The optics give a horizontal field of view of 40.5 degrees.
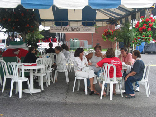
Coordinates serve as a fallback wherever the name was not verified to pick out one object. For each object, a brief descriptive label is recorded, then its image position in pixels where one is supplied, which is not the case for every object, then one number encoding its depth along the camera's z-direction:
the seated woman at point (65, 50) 9.62
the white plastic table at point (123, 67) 5.71
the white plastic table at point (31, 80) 5.50
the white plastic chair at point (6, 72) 5.80
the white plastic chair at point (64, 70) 7.46
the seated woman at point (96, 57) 6.17
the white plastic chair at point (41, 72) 6.24
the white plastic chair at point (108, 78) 5.19
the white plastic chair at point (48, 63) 6.68
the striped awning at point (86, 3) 5.14
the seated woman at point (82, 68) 5.75
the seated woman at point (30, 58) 6.16
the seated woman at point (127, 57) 6.23
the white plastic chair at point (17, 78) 5.43
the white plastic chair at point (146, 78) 5.53
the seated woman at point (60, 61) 7.41
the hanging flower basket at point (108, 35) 7.41
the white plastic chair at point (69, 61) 9.93
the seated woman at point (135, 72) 5.29
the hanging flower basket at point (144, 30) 5.62
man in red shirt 5.24
